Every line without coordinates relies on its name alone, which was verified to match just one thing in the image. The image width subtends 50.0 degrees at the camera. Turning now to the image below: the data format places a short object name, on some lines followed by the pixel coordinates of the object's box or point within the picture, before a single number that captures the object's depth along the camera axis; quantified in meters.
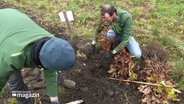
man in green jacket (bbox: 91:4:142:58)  2.75
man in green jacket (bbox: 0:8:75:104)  1.70
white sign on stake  3.26
